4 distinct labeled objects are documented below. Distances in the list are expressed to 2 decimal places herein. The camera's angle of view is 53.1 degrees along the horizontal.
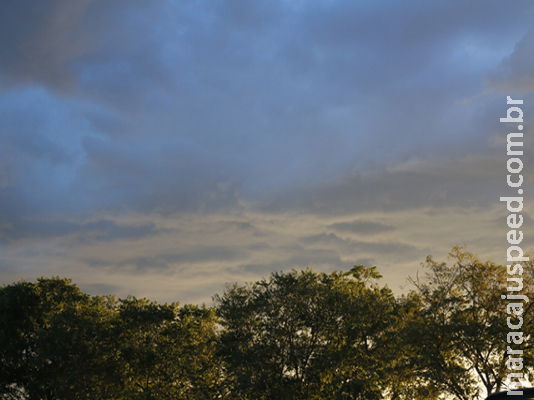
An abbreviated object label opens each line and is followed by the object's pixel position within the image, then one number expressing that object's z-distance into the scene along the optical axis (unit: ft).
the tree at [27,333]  164.25
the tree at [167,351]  145.07
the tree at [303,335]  128.47
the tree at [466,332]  108.37
